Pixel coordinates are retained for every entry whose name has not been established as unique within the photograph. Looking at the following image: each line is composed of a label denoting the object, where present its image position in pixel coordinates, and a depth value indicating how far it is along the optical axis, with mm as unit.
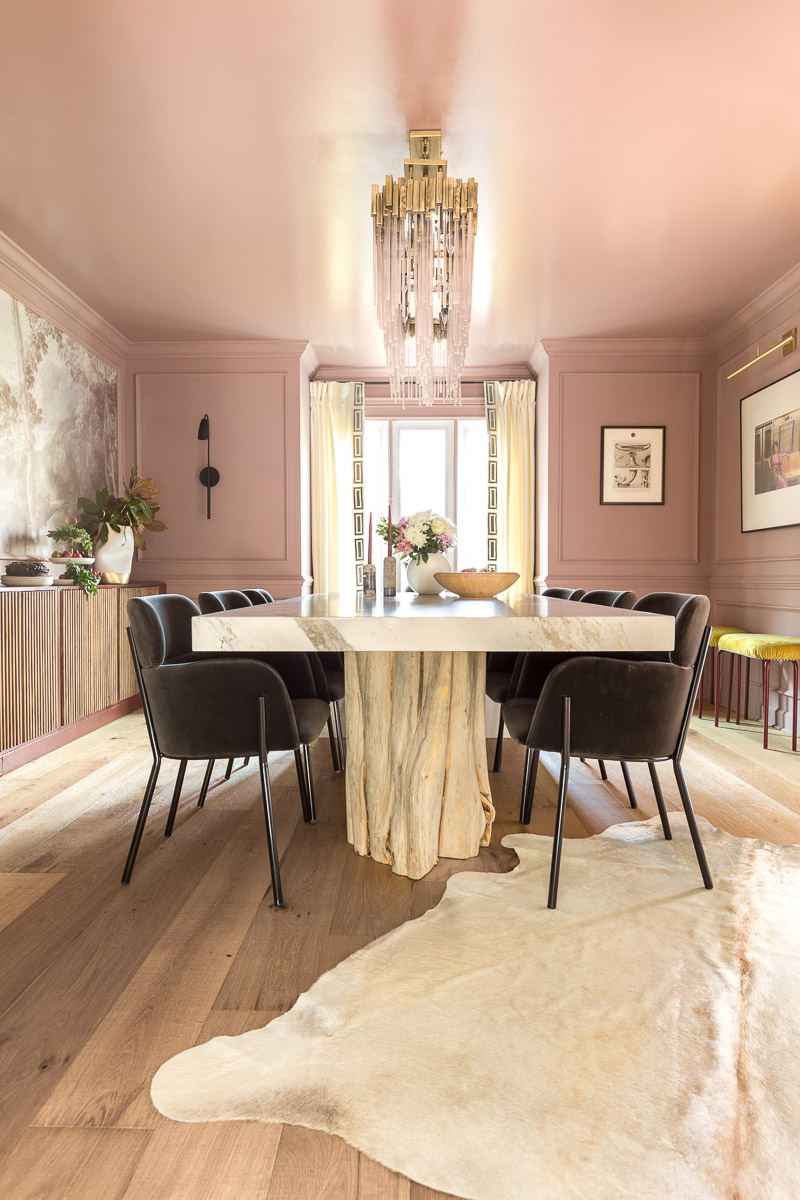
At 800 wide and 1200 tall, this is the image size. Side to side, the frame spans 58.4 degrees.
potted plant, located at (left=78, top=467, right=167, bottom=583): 4477
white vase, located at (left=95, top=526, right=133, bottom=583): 4477
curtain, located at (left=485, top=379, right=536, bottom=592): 5891
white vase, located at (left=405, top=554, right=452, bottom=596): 3172
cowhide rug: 1015
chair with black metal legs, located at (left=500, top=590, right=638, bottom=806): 2633
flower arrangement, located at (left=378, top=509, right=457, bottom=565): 3074
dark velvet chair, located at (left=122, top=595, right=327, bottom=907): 1833
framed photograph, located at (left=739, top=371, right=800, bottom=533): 4086
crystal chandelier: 2877
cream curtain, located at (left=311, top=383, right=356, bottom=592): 5918
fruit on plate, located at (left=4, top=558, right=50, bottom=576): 3535
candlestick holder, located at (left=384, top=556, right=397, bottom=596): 3260
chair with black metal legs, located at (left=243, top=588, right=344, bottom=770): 2986
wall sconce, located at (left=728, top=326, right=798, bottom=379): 4012
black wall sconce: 5422
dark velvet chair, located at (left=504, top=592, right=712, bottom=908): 1785
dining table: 2045
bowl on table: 2631
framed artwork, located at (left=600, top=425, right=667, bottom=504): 5398
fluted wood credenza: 3227
